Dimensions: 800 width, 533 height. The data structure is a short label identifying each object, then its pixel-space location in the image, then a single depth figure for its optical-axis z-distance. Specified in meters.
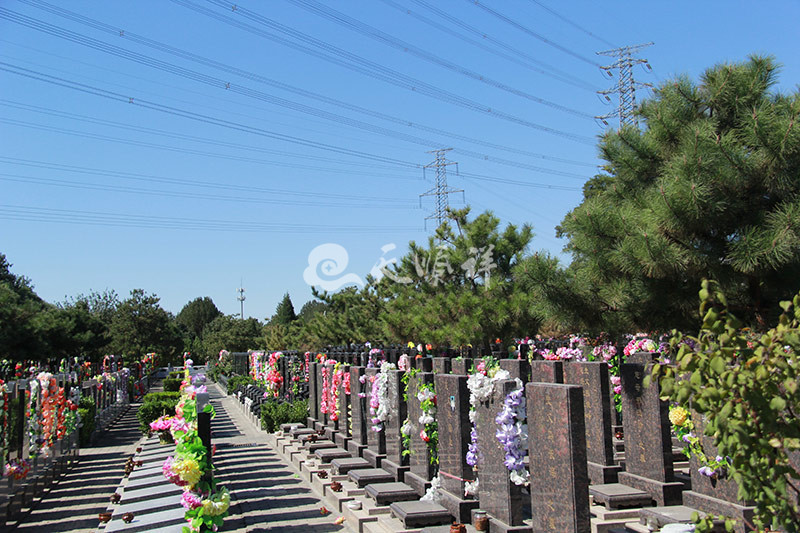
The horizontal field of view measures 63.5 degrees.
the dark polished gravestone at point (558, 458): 4.68
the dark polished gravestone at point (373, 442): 9.27
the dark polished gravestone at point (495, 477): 5.61
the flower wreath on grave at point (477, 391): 5.98
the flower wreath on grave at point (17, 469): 7.86
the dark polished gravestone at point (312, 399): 13.75
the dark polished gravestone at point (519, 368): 6.82
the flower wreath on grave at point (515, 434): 5.53
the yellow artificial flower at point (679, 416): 6.06
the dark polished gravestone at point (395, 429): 8.34
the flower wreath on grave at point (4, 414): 7.83
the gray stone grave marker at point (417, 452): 7.47
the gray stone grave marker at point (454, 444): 6.50
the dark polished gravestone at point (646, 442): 6.63
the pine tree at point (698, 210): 6.23
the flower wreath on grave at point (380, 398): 9.09
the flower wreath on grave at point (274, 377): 19.16
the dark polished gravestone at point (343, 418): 11.03
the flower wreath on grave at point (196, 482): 5.93
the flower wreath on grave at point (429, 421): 7.45
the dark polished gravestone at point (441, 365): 8.07
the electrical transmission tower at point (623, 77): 29.14
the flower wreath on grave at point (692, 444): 5.66
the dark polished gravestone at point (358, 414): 10.12
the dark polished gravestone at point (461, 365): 7.85
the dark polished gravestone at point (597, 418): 7.36
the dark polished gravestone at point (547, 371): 6.86
